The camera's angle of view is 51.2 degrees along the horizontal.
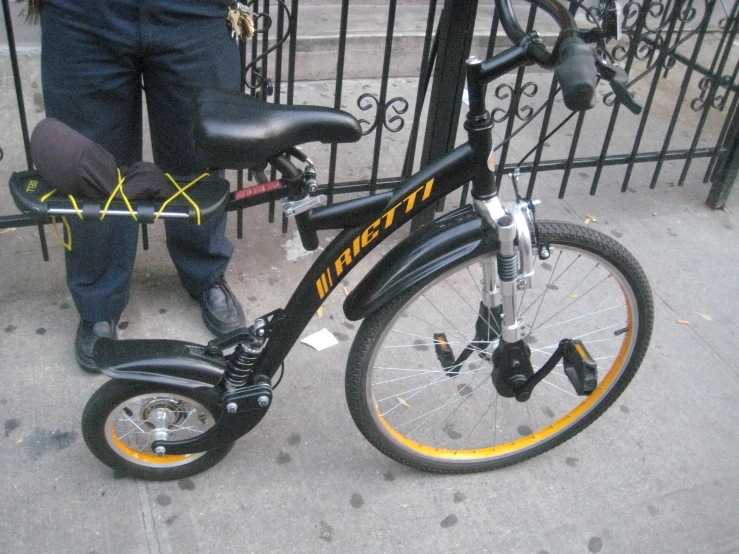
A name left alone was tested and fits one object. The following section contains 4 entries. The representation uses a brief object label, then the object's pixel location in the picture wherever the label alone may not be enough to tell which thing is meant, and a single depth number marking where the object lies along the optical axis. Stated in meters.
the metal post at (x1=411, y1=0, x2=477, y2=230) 3.03
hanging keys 2.57
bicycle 1.86
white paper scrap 3.08
